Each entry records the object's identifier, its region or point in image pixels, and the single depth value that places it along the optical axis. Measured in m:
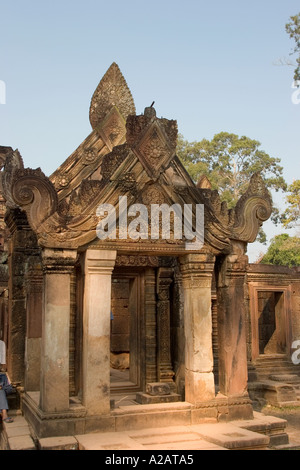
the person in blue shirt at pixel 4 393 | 7.51
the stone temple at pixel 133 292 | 6.44
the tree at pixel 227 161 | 34.69
